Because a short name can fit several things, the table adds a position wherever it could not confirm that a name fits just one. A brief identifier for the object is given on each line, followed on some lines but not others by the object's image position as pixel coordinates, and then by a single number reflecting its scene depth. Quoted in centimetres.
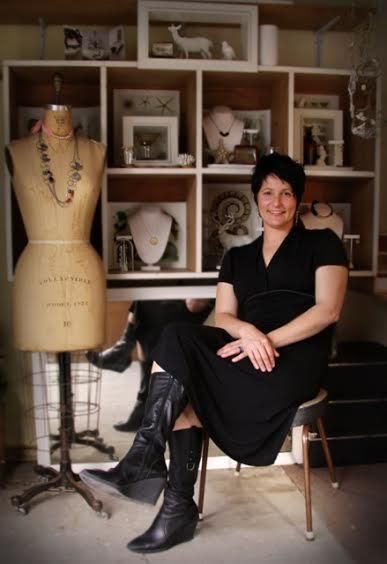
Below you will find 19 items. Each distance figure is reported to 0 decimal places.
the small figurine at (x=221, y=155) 278
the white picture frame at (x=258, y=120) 295
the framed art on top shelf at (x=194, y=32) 261
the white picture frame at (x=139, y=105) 286
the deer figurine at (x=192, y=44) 268
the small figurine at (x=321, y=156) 288
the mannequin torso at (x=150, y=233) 281
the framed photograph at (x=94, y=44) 268
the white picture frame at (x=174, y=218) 289
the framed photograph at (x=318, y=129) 288
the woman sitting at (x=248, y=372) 208
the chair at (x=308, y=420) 218
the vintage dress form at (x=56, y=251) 237
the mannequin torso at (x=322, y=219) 276
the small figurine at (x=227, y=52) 271
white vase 270
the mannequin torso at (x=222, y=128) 288
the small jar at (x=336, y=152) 288
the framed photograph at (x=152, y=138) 275
